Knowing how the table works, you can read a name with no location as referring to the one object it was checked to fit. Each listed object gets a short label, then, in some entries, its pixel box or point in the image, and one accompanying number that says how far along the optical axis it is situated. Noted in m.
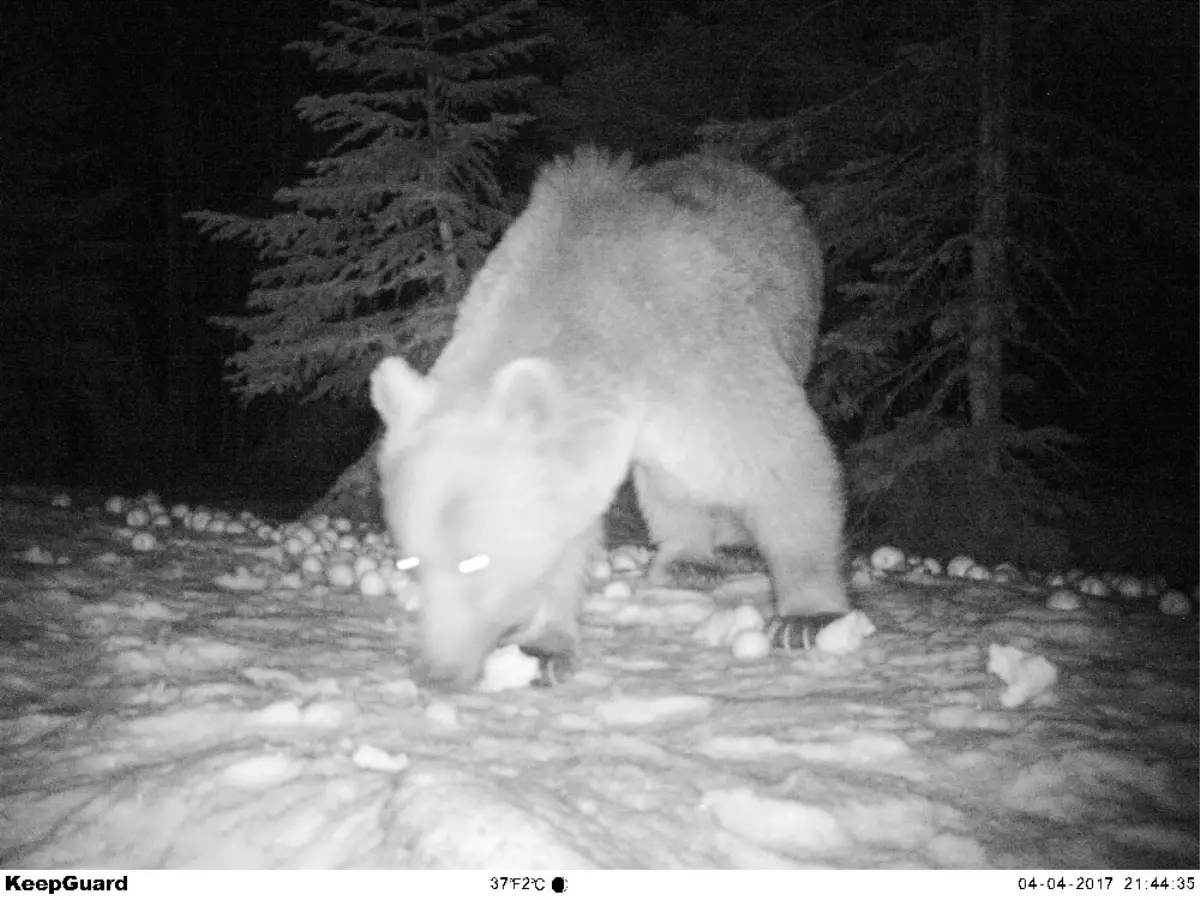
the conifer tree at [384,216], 7.29
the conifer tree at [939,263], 6.17
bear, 3.36
